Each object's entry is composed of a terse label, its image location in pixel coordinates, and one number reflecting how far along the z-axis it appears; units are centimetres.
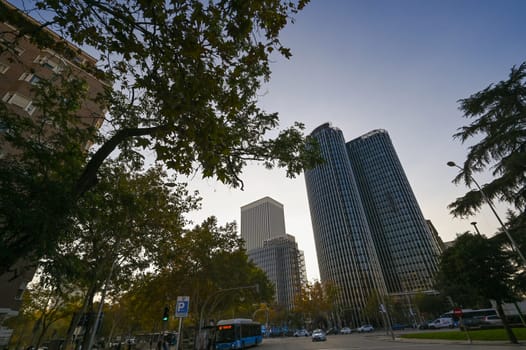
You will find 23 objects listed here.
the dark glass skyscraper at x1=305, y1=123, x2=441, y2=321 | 8288
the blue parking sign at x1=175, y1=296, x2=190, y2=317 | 1169
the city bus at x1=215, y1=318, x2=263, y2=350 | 2184
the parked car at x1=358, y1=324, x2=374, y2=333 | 5296
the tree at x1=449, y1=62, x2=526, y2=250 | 1207
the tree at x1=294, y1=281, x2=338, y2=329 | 5569
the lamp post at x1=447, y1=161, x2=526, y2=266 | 1288
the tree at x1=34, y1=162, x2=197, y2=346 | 1261
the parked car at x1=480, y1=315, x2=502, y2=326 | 2902
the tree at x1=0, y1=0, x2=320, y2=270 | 387
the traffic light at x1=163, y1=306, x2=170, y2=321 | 1483
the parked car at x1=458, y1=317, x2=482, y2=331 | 3058
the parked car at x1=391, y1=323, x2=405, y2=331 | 5627
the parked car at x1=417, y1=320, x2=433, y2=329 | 4518
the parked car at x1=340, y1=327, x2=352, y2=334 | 5075
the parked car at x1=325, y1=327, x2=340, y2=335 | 5739
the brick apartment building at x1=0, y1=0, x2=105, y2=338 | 1802
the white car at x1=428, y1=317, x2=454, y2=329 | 3901
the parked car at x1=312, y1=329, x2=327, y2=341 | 2946
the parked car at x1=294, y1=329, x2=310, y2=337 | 5153
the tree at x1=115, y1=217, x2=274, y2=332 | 2294
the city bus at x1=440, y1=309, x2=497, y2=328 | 3156
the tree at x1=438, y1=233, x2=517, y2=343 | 1534
